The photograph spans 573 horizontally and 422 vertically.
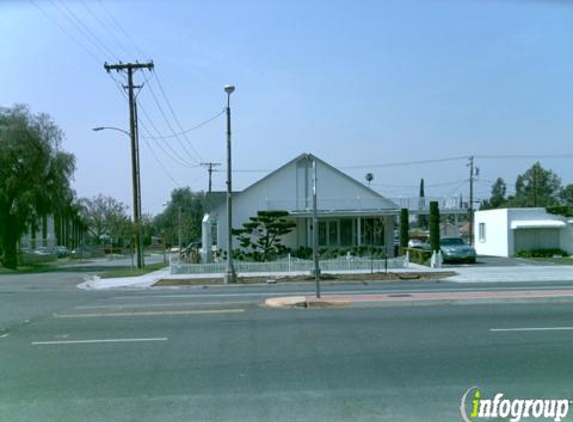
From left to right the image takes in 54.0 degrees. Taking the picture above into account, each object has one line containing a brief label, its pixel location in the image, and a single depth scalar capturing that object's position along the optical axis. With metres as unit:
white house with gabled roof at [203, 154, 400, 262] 35.97
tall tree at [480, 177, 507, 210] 123.60
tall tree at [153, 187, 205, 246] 99.12
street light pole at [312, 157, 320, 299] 14.81
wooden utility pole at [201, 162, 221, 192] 68.00
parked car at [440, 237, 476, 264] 31.53
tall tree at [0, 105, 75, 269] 40.62
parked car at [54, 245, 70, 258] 69.50
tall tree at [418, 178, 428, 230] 36.73
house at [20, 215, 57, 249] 75.78
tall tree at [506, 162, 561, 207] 95.12
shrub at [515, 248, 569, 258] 36.59
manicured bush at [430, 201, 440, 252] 30.48
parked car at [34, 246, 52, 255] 67.24
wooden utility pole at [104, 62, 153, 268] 31.80
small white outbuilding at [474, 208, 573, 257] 37.34
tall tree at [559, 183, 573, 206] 100.58
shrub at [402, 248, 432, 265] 30.77
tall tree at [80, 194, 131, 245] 89.96
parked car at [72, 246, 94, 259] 69.31
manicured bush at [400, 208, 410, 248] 34.62
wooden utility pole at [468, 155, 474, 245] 59.01
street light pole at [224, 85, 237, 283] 23.73
